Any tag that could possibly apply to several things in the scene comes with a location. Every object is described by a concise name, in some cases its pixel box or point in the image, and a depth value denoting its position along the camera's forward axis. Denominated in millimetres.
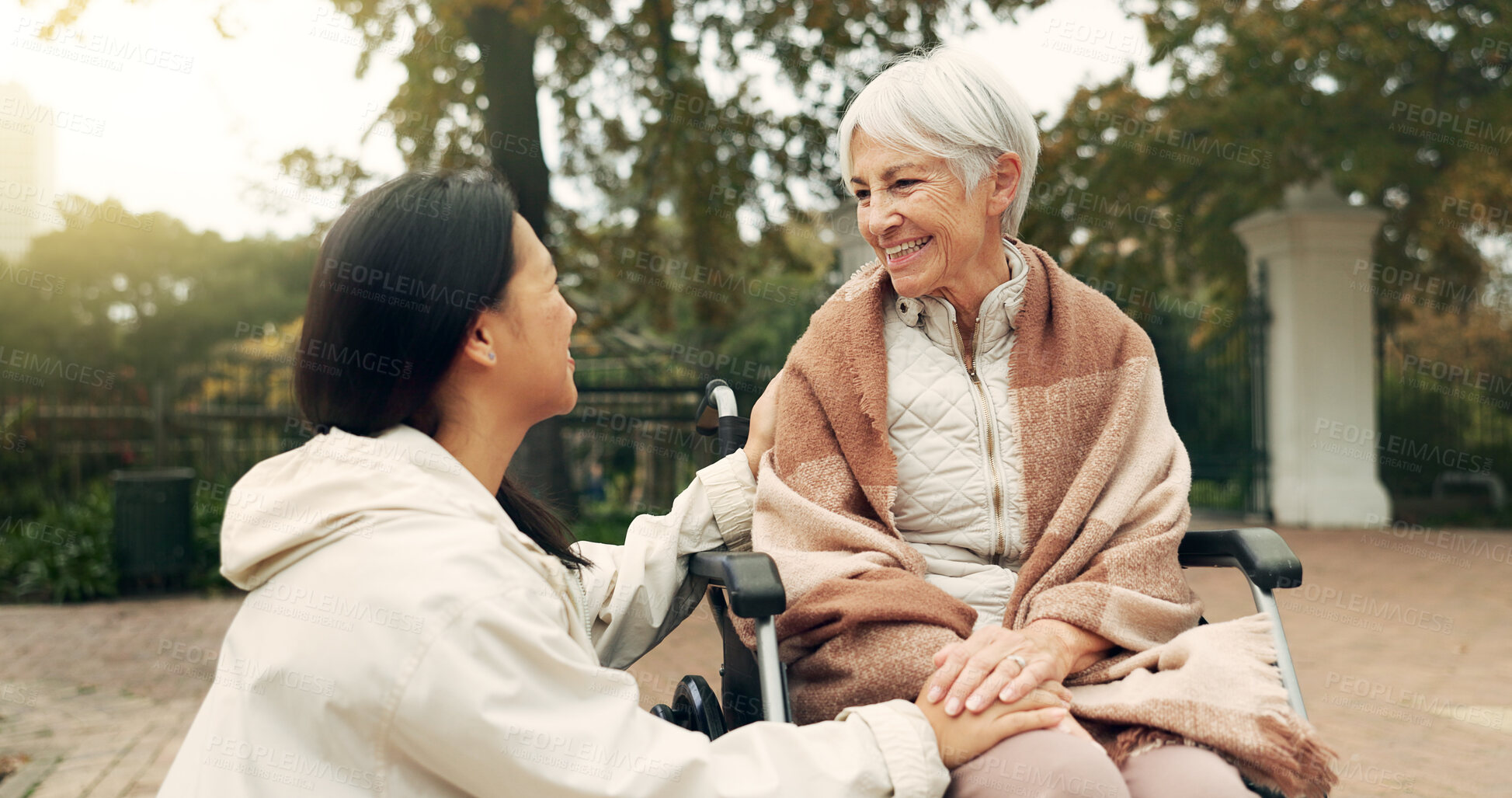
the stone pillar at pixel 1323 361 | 10258
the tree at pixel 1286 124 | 7953
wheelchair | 1637
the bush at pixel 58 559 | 7305
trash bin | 7371
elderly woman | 1748
